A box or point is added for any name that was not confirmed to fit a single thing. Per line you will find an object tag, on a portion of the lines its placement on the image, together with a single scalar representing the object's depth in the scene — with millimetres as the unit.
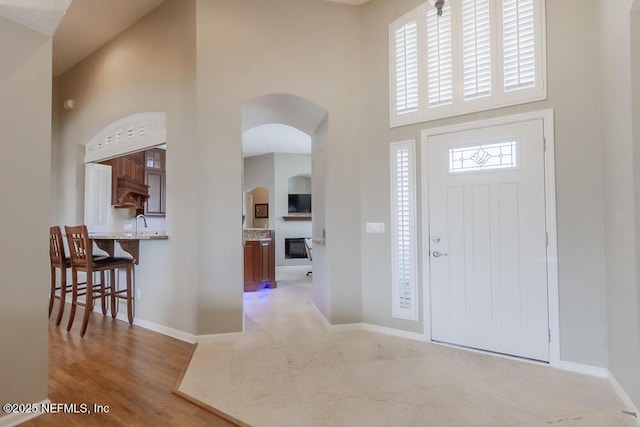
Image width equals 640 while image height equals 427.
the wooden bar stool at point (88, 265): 3124
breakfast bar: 3298
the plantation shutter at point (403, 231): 3127
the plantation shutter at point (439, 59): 2915
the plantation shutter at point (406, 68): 3104
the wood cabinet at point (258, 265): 5402
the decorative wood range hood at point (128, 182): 4664
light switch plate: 3320
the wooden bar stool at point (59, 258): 3424
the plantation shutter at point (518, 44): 2555
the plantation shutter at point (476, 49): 2742
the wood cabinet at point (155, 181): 5590
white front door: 2574
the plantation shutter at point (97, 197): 4399
